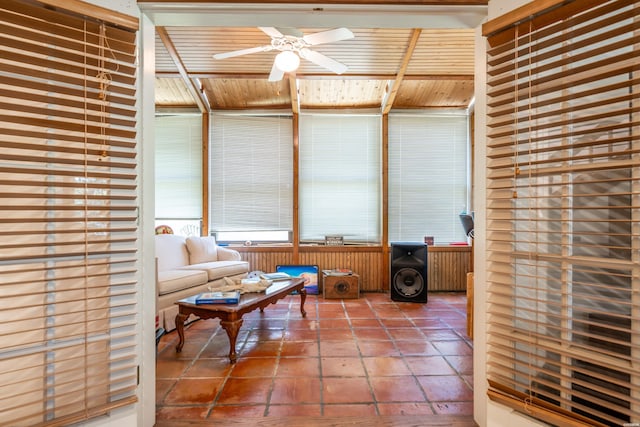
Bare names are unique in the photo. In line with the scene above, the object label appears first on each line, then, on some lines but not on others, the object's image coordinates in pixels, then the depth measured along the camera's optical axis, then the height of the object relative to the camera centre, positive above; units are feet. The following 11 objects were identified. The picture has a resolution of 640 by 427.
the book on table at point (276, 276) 11.55 -2.49
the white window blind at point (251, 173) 16.74 +2.20
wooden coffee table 8.05 -2.76
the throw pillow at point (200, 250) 14.29 -1.86
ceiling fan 8.18 +4.94
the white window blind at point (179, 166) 16.63 +2.55
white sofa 10.27 -2.35
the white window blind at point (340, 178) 16.83 +1.95
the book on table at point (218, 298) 8.48 -2.46
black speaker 13.76 -2.69
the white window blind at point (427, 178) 16.70 +1.97
